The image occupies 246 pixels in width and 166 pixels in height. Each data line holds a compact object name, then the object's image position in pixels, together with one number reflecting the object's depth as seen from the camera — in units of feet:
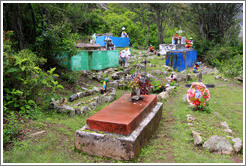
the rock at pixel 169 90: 26.10
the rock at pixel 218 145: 12.48
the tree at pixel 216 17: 58.80
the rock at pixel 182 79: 33.29
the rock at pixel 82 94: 23.20
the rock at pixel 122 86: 28.53
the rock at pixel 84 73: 31.55
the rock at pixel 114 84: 29.01
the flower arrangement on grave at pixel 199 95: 19.67
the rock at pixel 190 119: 17.18
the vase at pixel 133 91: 17.29
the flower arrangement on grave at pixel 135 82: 17.21
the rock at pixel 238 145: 12.55
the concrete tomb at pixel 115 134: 11.44
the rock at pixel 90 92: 24.40
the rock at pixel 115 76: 32.89
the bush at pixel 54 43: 24.87
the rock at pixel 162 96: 23.99
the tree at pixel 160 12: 70.44
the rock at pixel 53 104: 18.82
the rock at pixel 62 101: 20.84
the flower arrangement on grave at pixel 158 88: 27.68
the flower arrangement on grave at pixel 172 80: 30.43
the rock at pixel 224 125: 16.06
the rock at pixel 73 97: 21.81
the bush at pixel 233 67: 35.65
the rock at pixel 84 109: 18.54
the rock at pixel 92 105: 20.13
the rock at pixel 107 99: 22.96
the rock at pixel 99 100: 21.74
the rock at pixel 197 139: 13.40
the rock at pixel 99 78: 31.12
